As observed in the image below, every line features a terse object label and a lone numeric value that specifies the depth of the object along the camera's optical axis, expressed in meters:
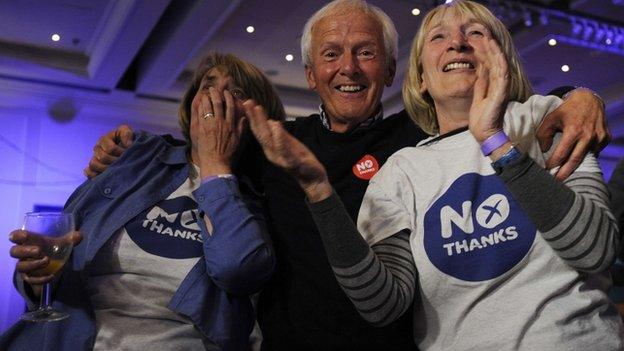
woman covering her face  1.61
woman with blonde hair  1.15
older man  1.55
